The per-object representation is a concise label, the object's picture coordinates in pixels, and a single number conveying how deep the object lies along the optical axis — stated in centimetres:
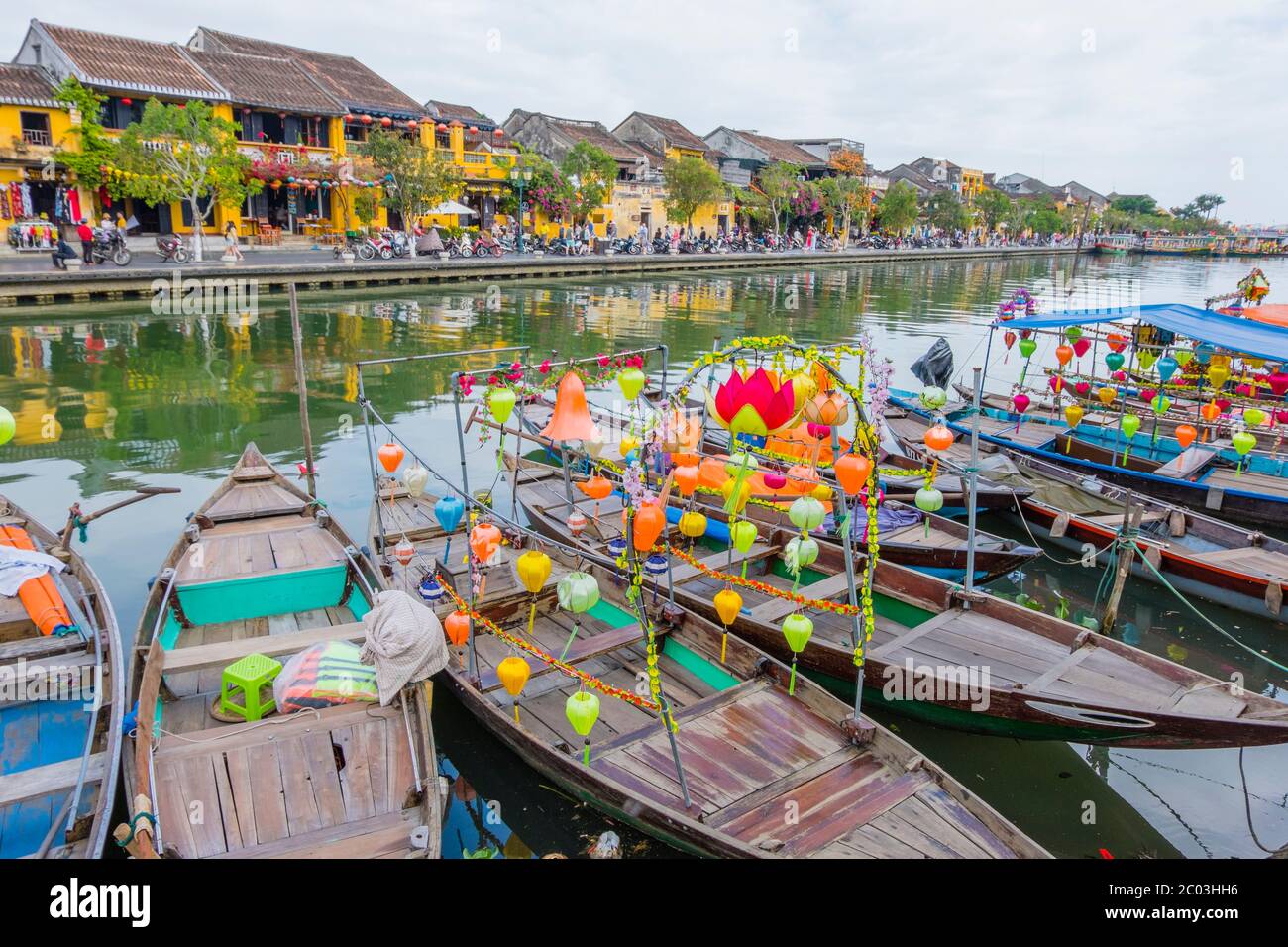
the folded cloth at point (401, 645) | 678
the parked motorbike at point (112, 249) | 3076
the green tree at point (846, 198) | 6366
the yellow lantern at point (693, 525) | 898
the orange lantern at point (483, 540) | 764
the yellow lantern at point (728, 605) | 751
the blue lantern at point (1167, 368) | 1418
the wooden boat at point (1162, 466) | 1289
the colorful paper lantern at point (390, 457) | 1002
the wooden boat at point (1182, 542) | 1010
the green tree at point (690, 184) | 5053
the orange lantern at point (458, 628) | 741
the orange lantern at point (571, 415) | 741
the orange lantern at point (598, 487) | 902
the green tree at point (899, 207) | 6775
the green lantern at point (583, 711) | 586
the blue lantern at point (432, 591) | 780
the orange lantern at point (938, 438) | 1036
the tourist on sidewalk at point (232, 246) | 3253
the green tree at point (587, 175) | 4619
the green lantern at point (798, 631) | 703
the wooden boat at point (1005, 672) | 662
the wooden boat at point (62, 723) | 540
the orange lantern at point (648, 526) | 636
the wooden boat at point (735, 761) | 568
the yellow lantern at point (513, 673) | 633
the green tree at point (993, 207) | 8106
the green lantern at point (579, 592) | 675
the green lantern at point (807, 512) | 838
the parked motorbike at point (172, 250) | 3256
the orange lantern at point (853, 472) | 703
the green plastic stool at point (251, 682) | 664
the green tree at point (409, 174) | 3688
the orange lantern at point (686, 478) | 744
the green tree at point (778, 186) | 5938
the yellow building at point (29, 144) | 3139
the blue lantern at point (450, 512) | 884
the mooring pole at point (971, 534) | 837
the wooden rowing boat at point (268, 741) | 549
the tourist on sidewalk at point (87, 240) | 3016
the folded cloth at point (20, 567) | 762
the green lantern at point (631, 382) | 928
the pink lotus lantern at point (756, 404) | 630
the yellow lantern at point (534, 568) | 678
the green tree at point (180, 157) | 2980
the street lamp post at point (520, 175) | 4488
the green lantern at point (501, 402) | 832
